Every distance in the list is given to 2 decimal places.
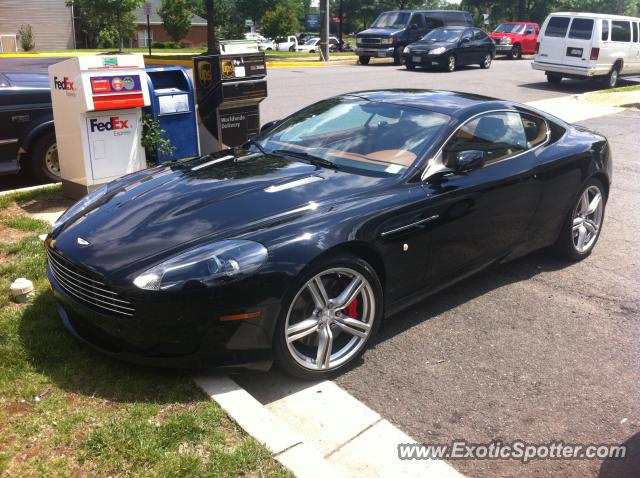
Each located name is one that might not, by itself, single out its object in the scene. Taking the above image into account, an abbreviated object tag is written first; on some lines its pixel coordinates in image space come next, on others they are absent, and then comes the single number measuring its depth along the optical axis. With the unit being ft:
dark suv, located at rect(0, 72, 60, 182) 22.66
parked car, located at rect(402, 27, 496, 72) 73.05
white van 57.67
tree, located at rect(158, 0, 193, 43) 165.48
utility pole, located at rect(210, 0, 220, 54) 101.86
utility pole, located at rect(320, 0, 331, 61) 96.80
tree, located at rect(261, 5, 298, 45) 145.18
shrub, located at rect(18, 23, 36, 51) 131.44
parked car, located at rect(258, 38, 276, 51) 167.21
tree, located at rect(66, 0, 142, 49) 109.40
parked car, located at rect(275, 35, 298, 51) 170.92
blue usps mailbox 22.25
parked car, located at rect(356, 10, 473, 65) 82.99
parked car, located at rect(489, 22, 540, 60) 100.83
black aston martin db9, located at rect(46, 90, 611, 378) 10.58
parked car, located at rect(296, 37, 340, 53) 162.61
